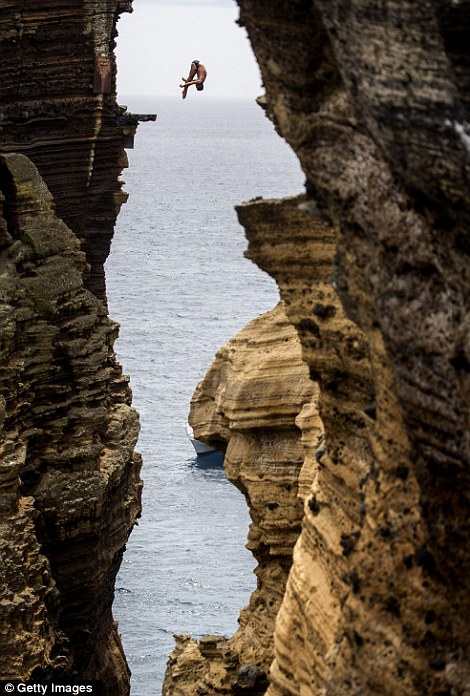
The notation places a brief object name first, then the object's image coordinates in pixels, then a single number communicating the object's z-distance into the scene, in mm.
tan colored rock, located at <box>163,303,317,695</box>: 24156
